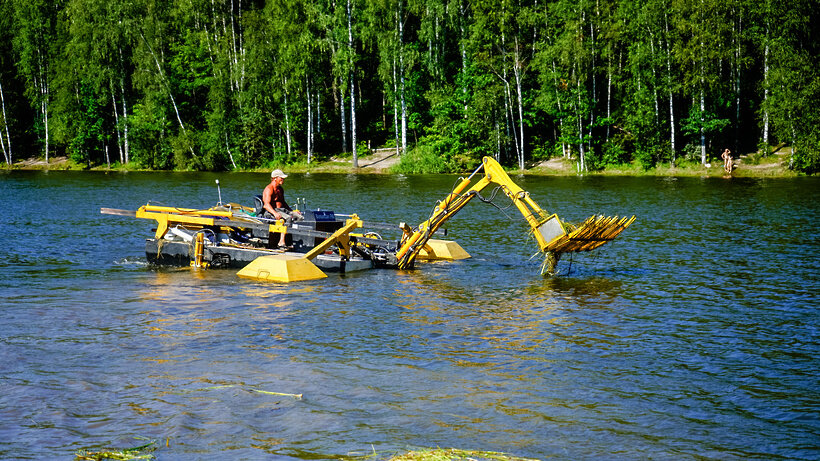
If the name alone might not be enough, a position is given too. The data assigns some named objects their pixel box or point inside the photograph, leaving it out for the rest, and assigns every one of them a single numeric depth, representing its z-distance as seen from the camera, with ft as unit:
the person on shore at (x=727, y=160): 178.40
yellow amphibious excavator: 59.21
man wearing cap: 68.28
